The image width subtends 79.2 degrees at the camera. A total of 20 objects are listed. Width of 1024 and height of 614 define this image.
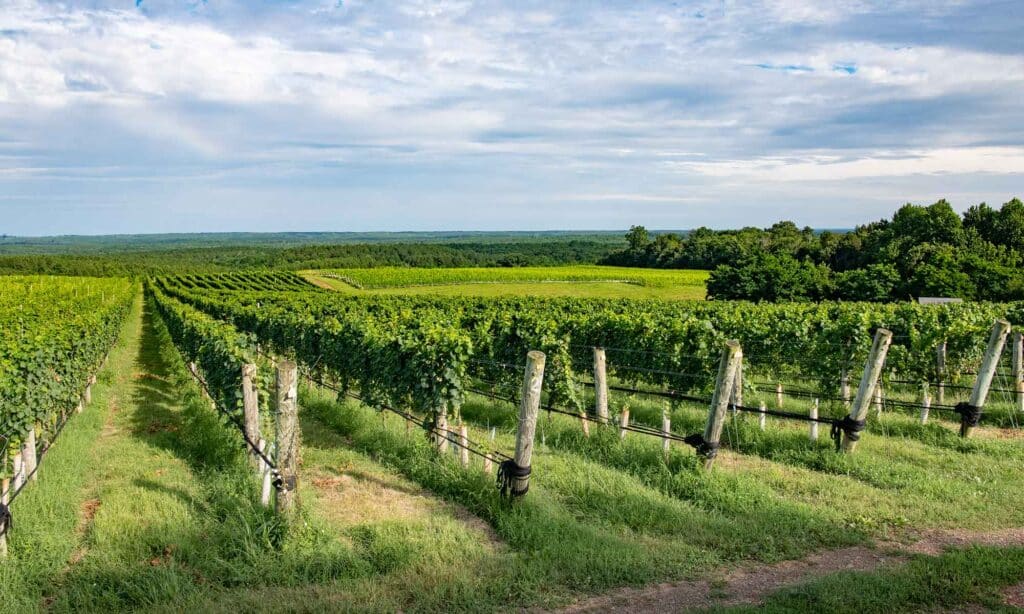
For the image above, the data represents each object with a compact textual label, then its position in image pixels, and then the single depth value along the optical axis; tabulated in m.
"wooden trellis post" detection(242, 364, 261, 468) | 7.86
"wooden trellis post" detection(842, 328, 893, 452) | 8.05
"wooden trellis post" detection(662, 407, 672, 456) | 8.09
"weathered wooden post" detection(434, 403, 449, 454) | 8.76
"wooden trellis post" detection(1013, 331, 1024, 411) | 12.54
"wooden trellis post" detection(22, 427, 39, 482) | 8.07
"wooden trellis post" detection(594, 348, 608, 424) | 10.25
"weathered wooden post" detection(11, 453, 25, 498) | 6.98
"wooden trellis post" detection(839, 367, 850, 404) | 12.63
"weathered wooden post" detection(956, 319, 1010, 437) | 9.08
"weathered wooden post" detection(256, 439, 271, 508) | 6.89
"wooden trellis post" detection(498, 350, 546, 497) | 6.61
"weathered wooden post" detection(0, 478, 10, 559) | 5.73
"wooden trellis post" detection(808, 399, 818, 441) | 9.12
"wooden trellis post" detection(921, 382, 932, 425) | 10.42
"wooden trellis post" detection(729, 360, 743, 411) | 9.97
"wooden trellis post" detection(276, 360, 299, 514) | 6.06
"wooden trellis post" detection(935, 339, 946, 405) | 12.86
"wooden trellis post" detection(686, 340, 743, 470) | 7.43
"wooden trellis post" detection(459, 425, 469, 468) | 7.93
